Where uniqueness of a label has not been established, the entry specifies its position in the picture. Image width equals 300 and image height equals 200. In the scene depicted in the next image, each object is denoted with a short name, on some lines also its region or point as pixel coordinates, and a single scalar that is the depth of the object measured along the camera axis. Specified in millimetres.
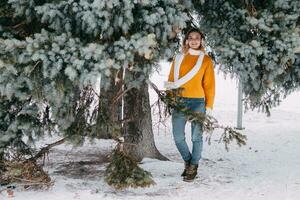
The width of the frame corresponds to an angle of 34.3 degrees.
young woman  5949
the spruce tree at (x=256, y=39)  5230
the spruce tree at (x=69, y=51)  4504
